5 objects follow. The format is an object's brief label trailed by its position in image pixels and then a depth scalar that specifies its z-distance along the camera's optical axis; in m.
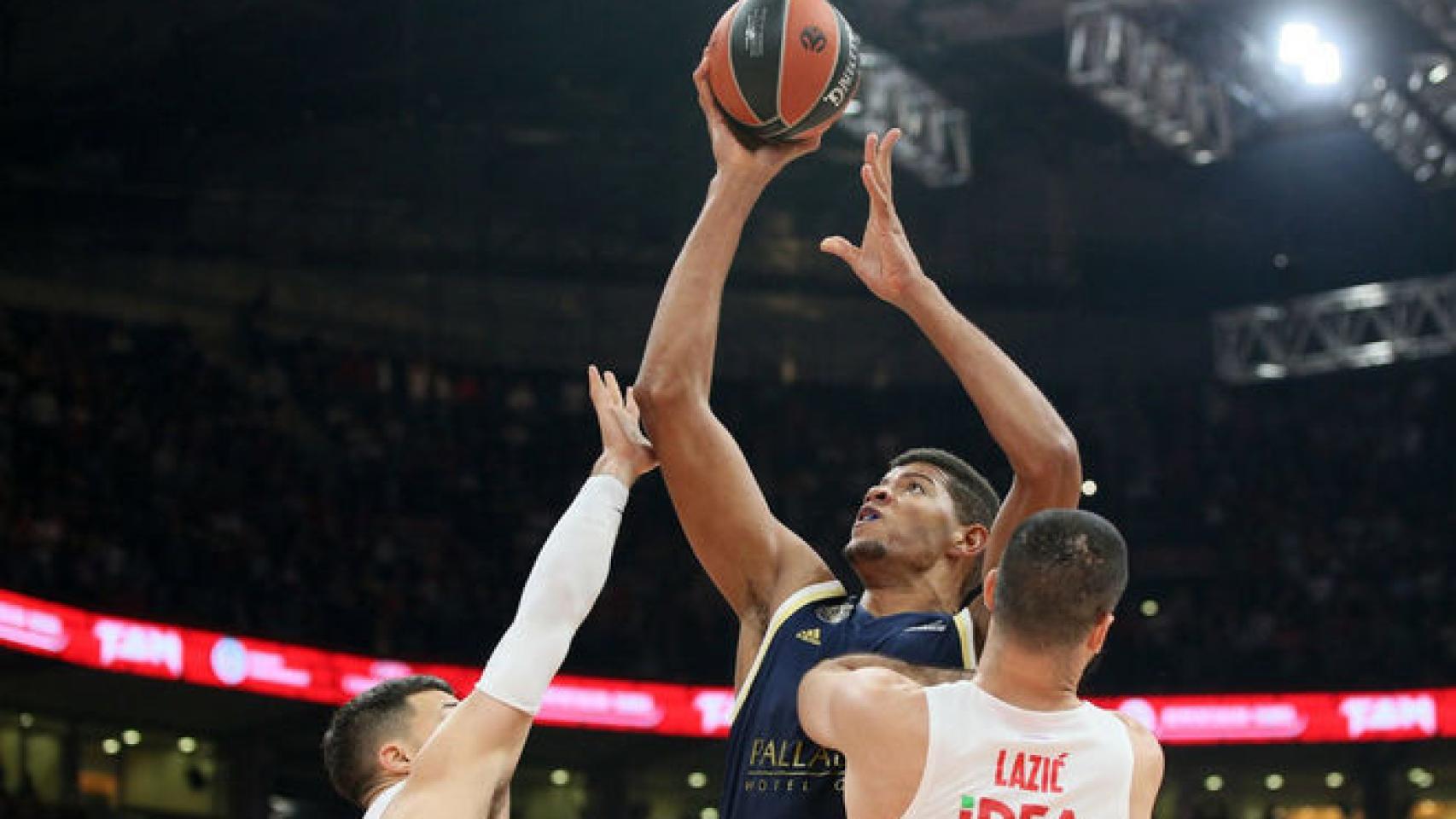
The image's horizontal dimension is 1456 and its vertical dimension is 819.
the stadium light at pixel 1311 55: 15.35
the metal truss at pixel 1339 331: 18.03
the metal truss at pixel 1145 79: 14.83
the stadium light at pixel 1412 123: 15.26
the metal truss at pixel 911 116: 16.73
